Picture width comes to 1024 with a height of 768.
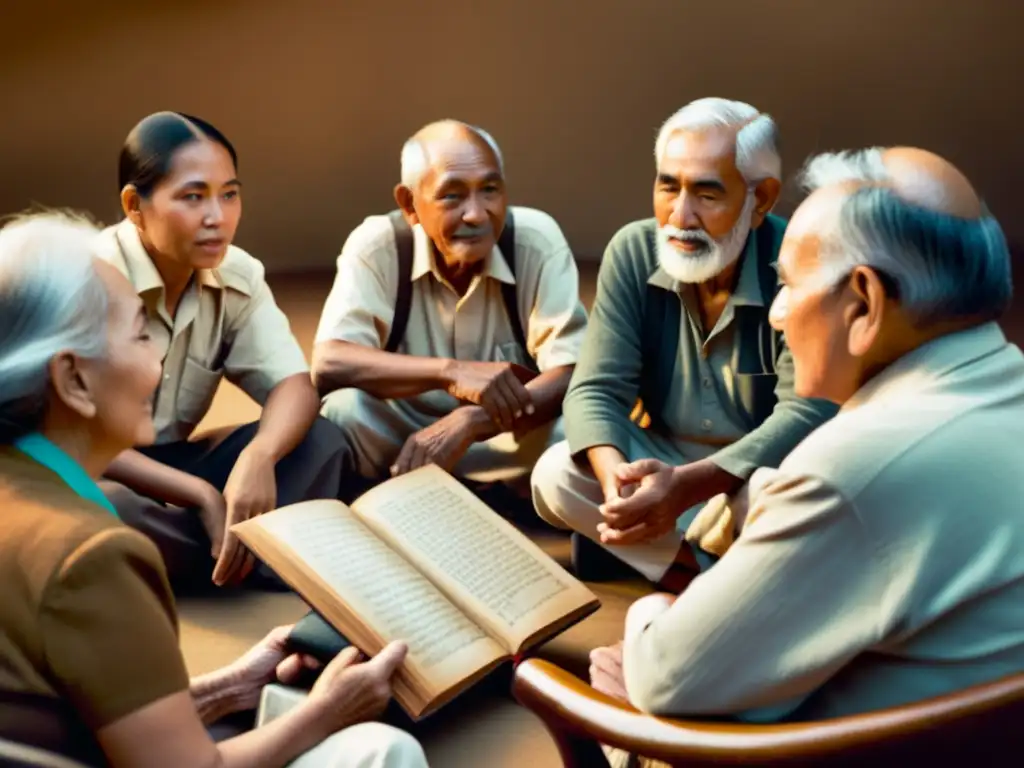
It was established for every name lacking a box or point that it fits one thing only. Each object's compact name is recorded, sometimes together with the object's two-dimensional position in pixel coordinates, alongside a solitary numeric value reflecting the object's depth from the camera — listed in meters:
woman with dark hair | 2.94
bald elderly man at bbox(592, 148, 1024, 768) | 1.46
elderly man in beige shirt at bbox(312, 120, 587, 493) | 3.21
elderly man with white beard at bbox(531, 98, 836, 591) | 2.69
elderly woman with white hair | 1.38
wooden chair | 1.35
